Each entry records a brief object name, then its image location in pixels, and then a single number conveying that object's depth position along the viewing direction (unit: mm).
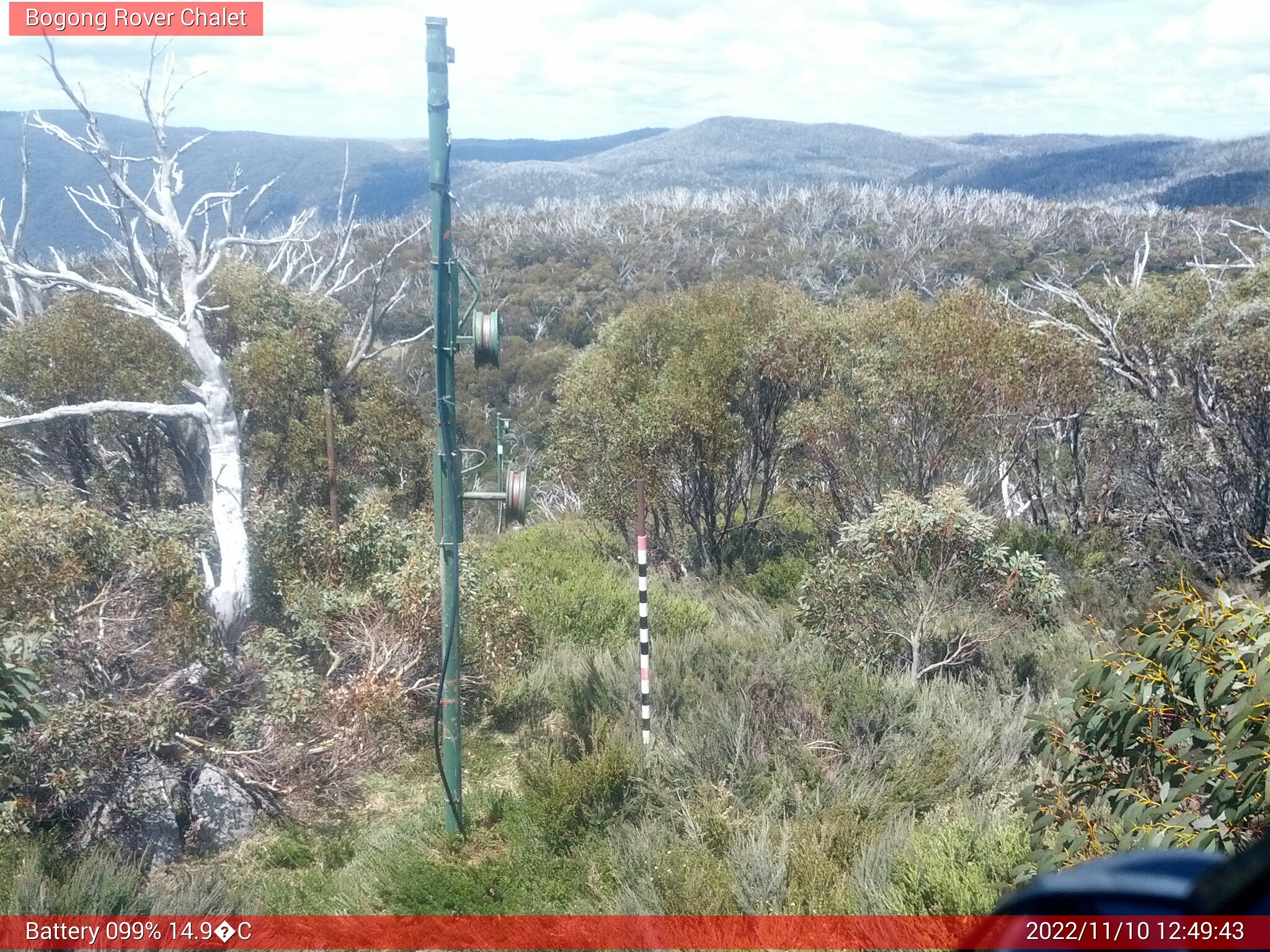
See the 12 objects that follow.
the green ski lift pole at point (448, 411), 4965
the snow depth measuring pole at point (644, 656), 6223
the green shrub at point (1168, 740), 2854
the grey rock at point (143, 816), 5547
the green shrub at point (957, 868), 3937
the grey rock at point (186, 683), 6293
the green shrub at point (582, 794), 5441
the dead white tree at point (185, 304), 7789
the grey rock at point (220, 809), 5973
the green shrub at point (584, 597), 9102
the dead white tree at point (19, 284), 10664
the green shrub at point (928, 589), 7961
